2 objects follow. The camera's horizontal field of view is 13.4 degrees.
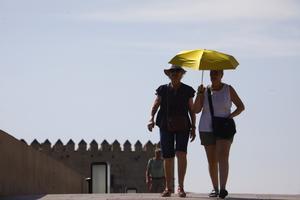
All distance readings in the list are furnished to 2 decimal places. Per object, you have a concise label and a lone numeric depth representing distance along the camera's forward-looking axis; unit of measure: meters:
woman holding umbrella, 14.38
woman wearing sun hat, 14.51
